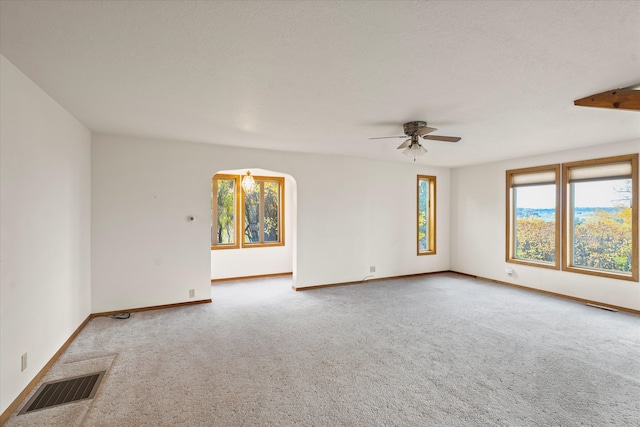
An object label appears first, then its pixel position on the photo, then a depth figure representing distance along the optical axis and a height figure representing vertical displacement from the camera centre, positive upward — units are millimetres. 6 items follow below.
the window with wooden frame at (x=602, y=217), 4500 -81
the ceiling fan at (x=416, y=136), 3536 +909
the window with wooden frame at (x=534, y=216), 5406 -78
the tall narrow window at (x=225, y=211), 6551 +40
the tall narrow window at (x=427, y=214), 7064 -43
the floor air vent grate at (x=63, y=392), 2309 -1423
